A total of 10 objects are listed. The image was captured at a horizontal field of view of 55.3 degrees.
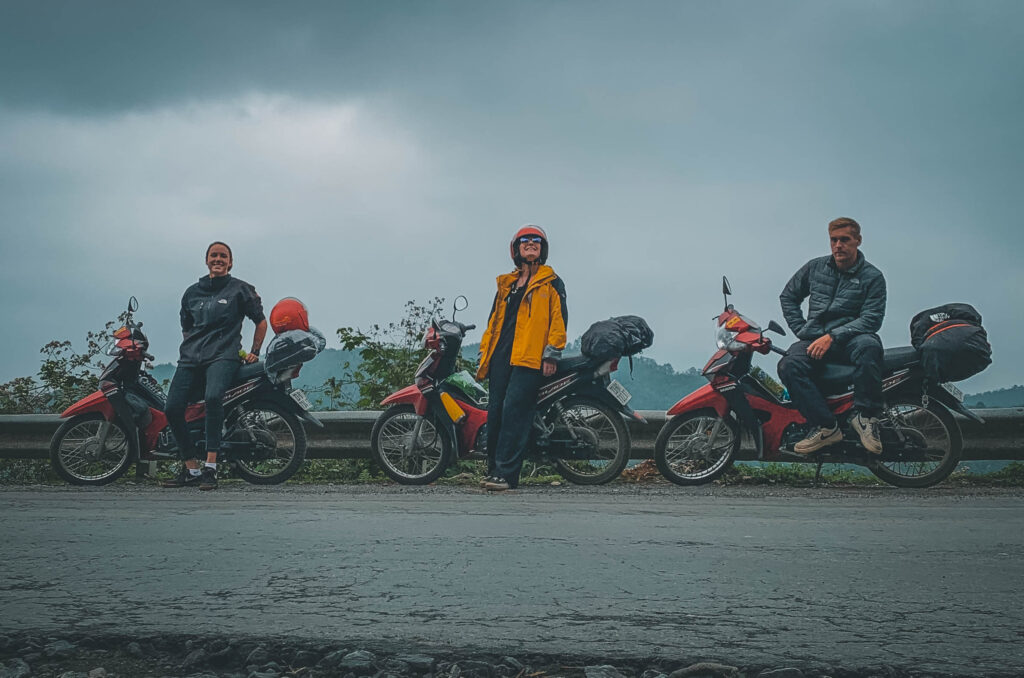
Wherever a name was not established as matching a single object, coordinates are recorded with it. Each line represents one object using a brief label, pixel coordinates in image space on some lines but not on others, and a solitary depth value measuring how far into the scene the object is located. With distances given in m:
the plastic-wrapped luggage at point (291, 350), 8.04
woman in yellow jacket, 7.41
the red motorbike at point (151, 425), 8.08
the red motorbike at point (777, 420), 7.30
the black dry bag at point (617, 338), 7.60
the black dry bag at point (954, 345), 6.98
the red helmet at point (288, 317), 8.35
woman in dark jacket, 7.92
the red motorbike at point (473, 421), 7.67
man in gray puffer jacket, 7.23
